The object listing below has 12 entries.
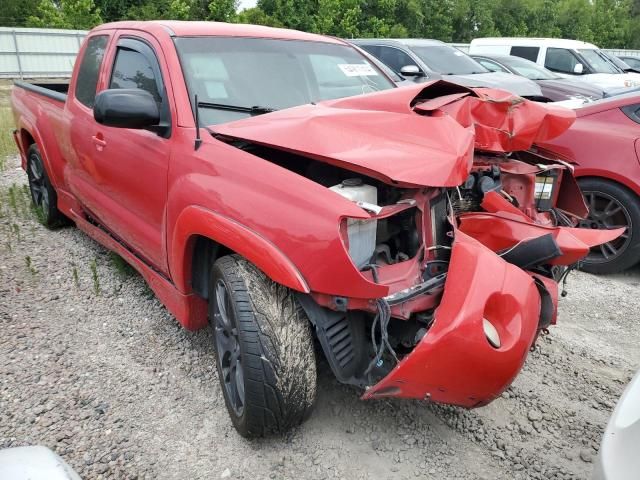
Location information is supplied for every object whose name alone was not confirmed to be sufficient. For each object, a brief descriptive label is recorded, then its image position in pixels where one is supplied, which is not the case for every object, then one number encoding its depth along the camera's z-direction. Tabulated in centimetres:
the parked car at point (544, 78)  954
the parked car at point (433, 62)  895
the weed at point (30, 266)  441
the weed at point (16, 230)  514
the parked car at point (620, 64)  1432
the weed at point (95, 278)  407
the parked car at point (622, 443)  146
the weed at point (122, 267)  434
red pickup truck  216
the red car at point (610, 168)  442
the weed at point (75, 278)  420
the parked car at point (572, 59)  1237
